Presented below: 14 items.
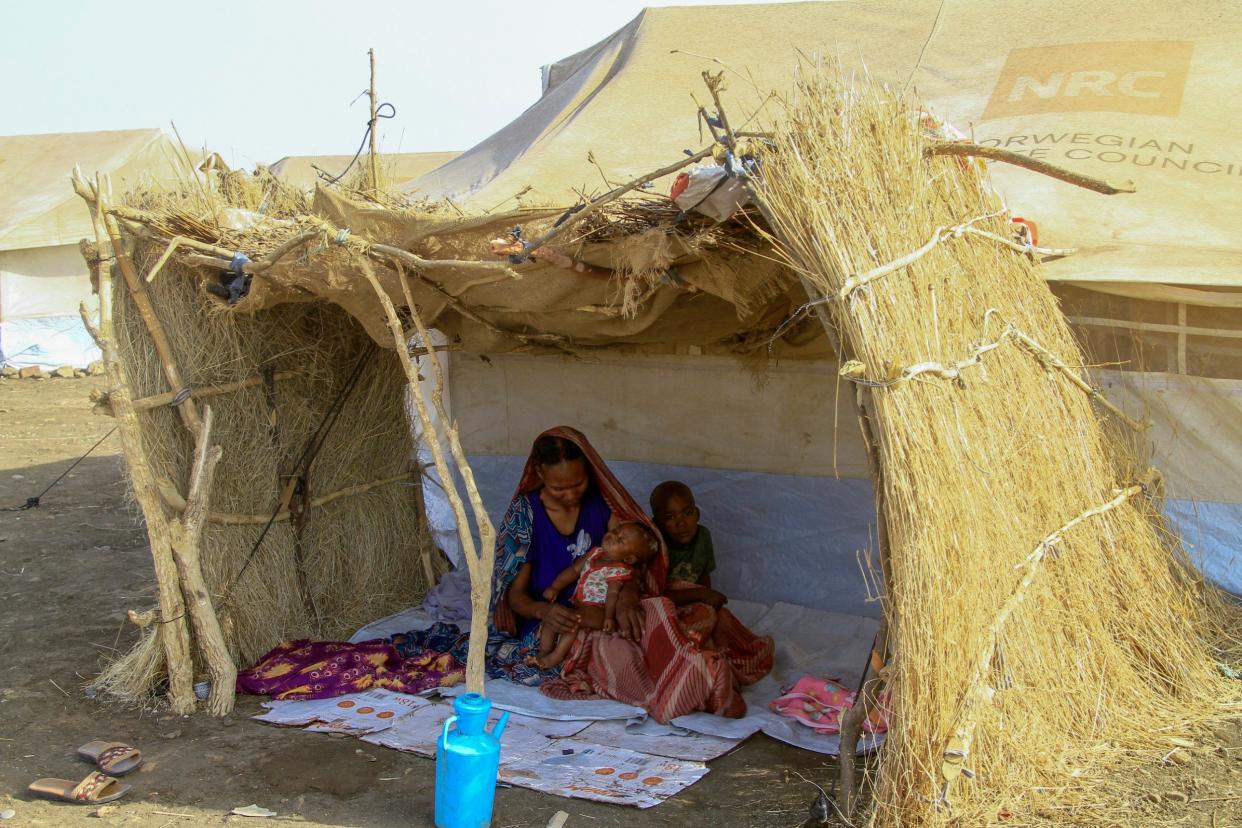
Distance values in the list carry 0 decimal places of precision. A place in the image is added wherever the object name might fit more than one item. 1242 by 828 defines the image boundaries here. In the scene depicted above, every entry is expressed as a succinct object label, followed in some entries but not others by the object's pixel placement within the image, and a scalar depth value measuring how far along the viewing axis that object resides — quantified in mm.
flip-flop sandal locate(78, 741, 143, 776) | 4016
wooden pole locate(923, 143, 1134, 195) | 3166
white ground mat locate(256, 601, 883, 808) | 3908
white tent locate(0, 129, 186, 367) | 14508
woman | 4480
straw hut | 3107
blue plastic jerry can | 3357
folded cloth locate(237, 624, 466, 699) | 4836
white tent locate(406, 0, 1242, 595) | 4703
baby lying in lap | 4953
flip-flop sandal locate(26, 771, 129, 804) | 3797
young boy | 5262
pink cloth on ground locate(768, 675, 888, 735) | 4258
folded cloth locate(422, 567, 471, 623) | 5879
